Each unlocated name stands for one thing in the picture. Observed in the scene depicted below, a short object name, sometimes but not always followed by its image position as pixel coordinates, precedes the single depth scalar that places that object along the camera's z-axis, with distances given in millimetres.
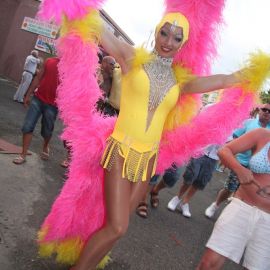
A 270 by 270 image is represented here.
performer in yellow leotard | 2498
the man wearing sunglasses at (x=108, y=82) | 5348
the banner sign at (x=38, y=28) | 14832
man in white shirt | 11367
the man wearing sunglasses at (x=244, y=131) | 4909
